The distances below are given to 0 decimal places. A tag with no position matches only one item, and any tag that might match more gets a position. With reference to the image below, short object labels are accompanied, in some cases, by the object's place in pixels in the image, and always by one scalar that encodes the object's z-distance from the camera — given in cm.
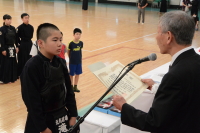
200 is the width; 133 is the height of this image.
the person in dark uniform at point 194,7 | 1788
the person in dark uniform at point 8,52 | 735
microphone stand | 233
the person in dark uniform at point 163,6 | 2748
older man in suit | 204
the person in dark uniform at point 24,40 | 775
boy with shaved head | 290
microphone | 244
